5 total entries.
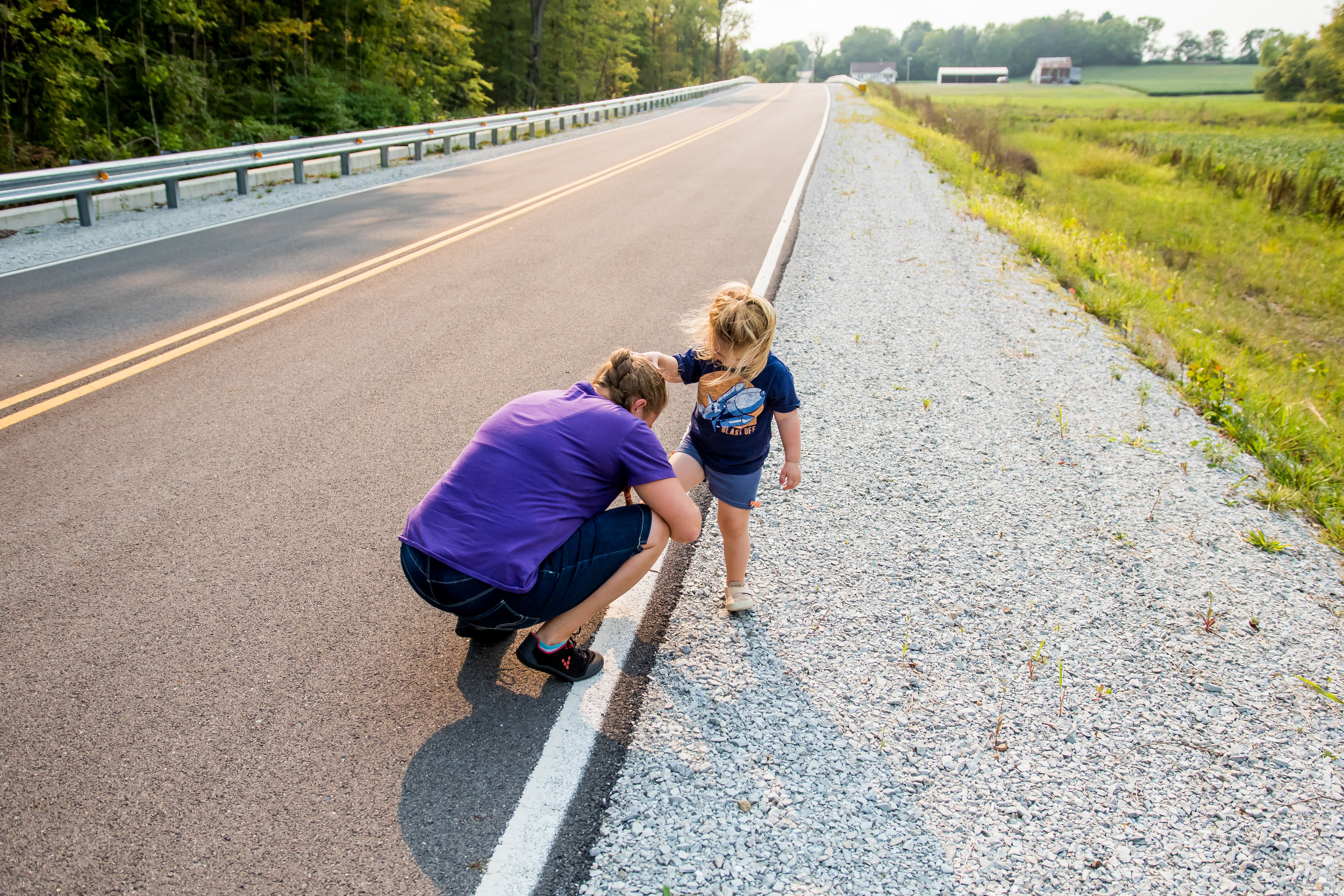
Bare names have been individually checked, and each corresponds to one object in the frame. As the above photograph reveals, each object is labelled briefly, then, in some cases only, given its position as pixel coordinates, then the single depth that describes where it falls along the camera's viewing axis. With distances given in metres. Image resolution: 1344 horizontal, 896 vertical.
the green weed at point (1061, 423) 5.25
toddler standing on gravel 3.11
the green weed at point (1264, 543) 4.06
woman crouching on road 2.72
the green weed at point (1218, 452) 5.00
